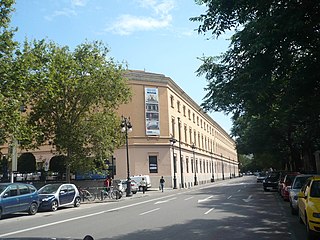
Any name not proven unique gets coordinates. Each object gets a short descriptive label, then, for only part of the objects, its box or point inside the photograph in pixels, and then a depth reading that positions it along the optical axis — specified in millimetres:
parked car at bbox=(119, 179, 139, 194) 32456
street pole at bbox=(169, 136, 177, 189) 40558
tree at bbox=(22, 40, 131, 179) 25373
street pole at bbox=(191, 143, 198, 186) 50006
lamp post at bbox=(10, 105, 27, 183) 19372
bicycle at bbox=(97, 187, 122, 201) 26094
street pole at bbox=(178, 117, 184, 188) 43714
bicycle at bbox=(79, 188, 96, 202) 25064
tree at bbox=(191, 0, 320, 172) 7704
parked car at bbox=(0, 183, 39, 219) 14809
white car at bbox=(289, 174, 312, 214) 12208
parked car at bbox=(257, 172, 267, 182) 44449
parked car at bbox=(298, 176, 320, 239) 7443
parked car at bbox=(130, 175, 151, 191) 35891
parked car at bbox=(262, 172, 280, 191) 26914
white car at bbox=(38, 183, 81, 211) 17980
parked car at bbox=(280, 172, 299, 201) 17559
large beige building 39936
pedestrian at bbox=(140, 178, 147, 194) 35525
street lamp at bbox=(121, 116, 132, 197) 27704
